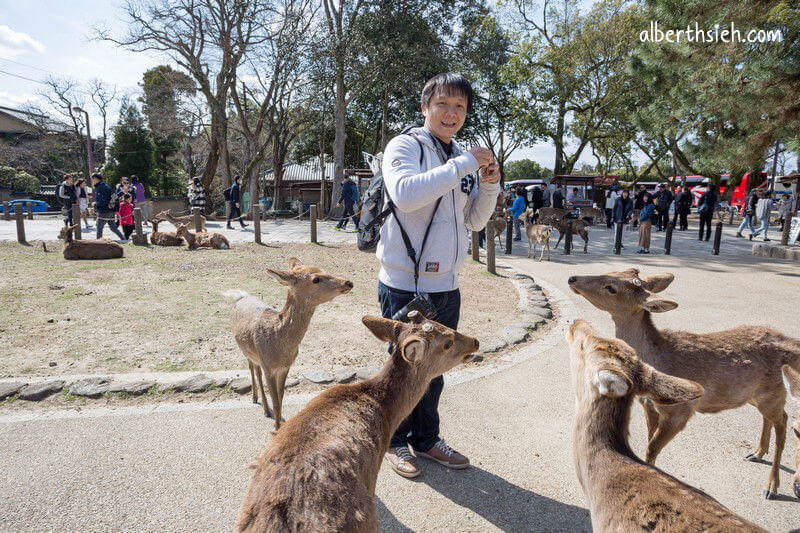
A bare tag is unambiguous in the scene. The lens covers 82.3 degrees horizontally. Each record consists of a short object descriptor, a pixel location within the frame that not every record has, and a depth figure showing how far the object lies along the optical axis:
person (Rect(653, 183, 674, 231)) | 18.81
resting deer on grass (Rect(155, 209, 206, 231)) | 14.78
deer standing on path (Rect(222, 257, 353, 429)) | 3.49
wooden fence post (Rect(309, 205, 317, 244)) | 13.39
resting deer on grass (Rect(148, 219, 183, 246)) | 12.83
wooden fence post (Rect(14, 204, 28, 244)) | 12.43
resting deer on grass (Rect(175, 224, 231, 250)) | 12.33
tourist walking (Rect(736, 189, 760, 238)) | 16.21
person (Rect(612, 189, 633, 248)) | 18.30
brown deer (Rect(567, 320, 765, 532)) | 1.60
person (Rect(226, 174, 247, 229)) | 17.36
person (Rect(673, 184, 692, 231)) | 19.83
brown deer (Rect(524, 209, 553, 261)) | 11.30
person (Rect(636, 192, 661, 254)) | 12.47
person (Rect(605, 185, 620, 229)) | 21.42
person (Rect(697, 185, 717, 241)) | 15.18
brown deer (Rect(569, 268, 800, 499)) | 2.87
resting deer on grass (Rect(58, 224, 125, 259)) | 10.29
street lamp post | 29.63
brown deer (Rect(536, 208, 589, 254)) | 13.20
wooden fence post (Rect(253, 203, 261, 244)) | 13.22
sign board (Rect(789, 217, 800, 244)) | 13.62
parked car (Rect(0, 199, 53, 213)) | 25.09
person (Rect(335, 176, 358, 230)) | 17.67
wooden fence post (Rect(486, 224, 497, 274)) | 9.29
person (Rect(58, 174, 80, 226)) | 14.04
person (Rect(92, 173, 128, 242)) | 13.01
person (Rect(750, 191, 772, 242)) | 15.24
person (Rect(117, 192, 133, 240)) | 13.37
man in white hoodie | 2.35
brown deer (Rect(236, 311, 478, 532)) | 1.61
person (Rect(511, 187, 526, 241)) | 15.26
